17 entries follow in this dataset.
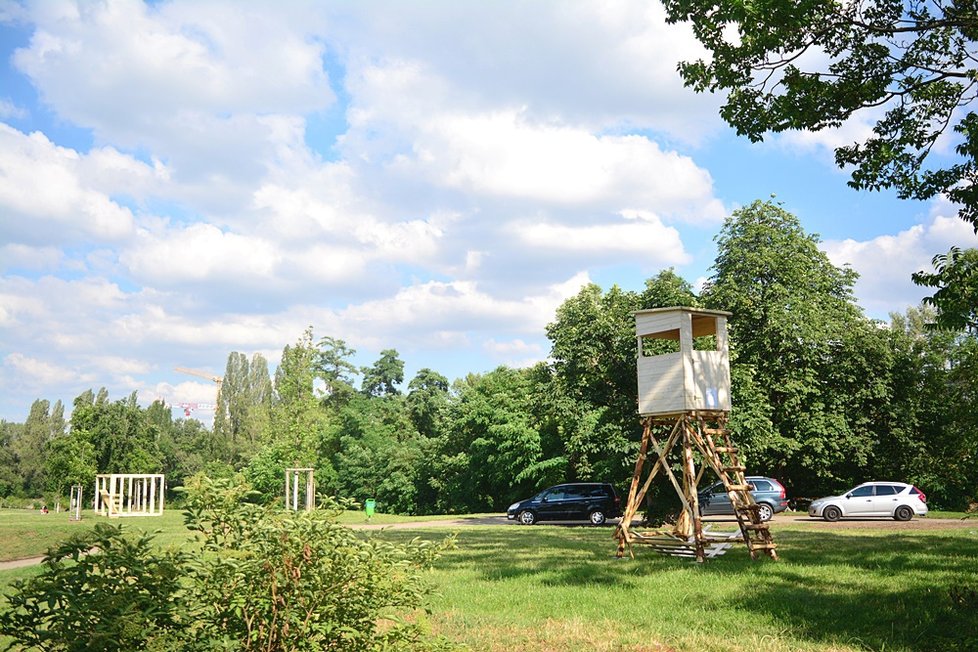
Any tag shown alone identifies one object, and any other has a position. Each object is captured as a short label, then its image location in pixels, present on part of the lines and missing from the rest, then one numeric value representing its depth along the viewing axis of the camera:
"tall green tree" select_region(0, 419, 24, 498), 69.94
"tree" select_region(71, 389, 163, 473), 45.91
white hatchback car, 28.53
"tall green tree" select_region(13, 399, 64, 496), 72.38
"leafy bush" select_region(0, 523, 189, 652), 3.10
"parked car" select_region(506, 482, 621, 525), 31.05
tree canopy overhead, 11.44
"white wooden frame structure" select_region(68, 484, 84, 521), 31.23
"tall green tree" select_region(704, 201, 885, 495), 32.44
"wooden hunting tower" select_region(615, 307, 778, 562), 16.12
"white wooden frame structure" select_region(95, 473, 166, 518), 35.50
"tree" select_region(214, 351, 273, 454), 75.06
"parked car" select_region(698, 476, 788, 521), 29.08
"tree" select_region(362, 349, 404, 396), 65.31
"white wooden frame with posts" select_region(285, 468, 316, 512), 26.58
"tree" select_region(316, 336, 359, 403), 63.94
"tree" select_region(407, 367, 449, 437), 58.75
